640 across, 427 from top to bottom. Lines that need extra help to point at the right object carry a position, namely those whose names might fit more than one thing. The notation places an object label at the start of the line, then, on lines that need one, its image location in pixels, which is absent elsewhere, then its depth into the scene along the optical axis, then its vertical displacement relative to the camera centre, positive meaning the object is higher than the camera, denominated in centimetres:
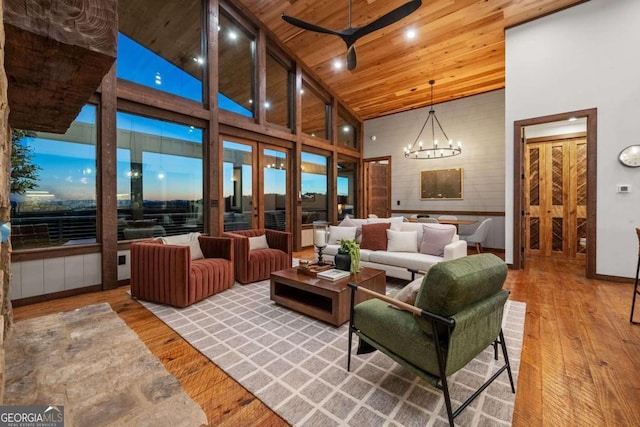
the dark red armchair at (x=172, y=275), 299 -73
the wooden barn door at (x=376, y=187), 863 +65
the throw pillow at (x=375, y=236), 426 -43
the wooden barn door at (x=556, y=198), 538 +20
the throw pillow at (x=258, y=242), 434 -53
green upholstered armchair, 134 -61
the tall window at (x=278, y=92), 596 +254
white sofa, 362 -65
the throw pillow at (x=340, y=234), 462 -42
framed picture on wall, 702 +61
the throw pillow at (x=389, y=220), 458 -20
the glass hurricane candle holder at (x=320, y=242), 328 -39
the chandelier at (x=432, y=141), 701 +174
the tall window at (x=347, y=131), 799 +226
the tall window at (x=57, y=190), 319 +23
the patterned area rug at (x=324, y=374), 153 -110
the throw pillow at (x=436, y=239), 379 -42
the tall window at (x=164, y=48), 398 +249
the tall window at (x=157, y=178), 394 +47
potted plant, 301 -53
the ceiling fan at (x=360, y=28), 274 +195
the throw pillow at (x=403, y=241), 404 -47
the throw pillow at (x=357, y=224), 461 -27
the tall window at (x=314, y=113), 678 +240
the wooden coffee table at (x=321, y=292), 256 -83
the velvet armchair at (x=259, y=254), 391 -67
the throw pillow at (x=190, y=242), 351 -41
